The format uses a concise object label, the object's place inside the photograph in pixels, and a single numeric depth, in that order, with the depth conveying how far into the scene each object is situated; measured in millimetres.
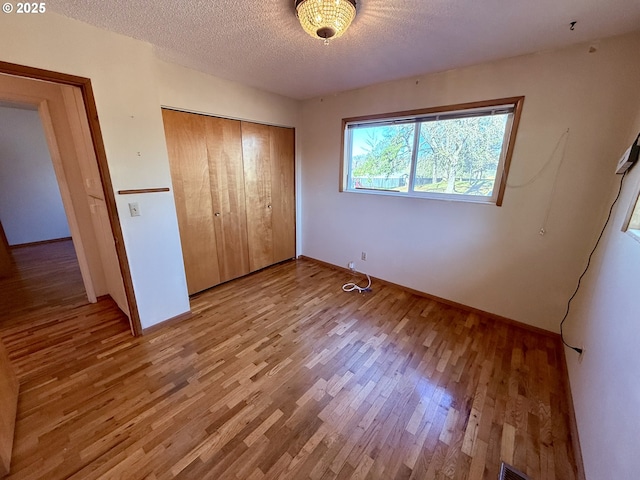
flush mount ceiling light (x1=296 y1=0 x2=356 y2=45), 1278
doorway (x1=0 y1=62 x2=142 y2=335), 1778
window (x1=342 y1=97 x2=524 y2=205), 2211
